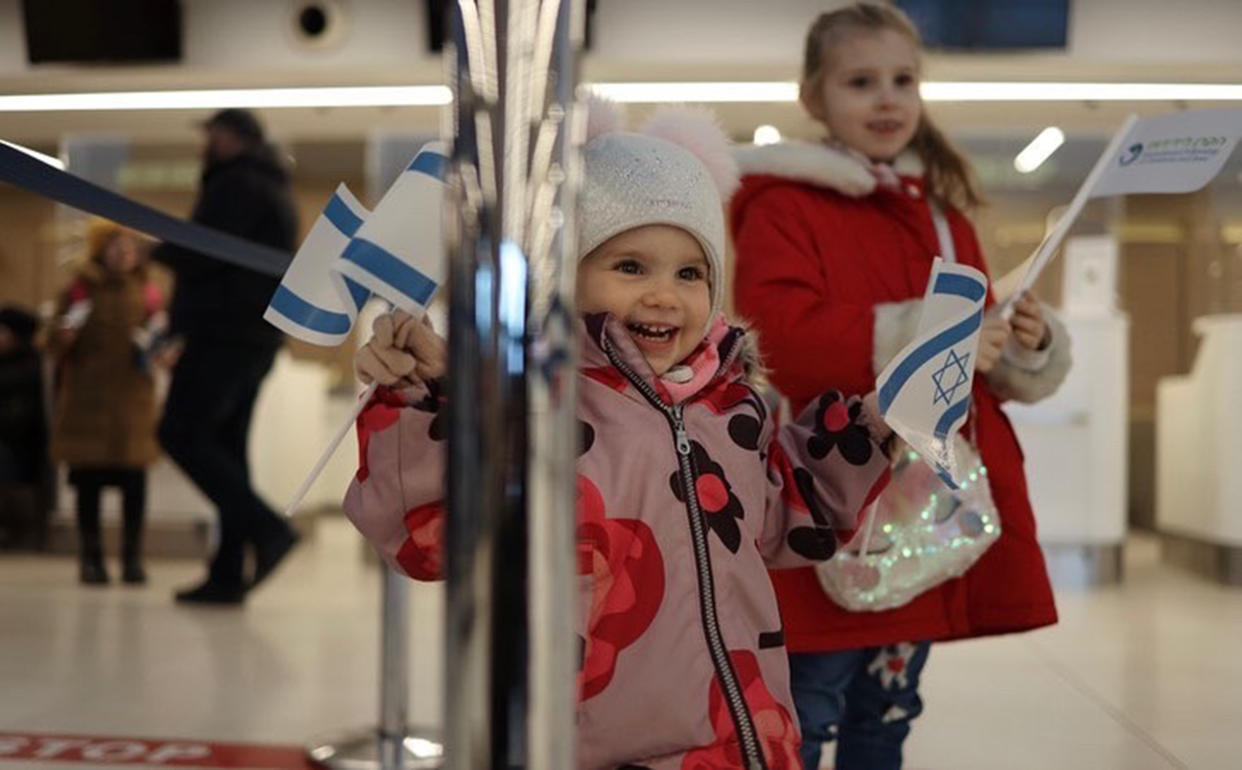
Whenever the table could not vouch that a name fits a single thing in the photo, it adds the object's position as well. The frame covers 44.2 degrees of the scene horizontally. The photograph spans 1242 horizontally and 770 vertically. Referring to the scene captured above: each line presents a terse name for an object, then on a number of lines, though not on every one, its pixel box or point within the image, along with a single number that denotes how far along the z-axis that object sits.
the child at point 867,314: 1.80
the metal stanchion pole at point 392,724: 2.61
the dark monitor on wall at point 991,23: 6.73
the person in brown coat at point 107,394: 5.52
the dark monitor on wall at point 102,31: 6.94
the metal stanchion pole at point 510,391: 0.63
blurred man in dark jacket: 4.59
